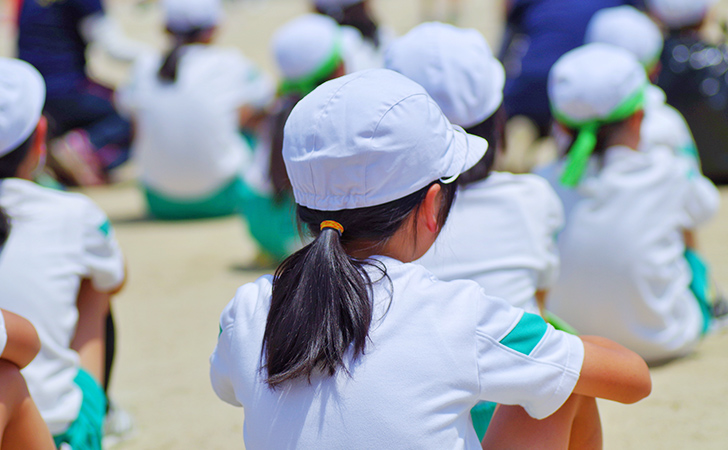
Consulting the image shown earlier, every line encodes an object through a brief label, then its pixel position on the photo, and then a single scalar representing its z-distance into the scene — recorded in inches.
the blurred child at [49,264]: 142.3
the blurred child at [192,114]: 380.8
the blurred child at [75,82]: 442.9
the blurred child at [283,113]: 280.1
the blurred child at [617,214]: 197.5
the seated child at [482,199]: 146.1
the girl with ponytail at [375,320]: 93.0
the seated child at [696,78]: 367.6
